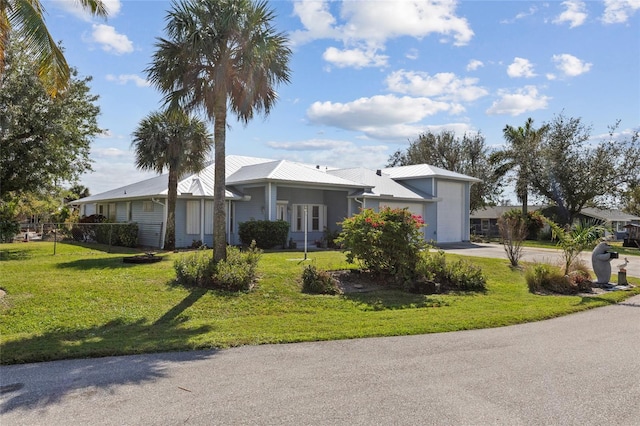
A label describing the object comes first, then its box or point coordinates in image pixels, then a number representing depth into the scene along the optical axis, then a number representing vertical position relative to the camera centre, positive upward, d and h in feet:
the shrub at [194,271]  36.76 -3.43
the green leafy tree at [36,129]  53.83 +12.50
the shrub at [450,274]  43.80 -4.20
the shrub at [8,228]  46.98 -0.03
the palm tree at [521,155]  133.08 +22.60
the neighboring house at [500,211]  174.15 +5.05
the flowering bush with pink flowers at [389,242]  42.70 -1.11
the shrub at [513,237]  57.26 -0.81
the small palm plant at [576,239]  49.14 -0.85
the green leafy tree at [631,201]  121.04 +8.16
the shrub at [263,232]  67.31 -0.43
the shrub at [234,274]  36.14 -3.59
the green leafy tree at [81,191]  195.48 +16.31
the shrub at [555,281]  45.09 -4.90
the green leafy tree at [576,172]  124.47 +16.03
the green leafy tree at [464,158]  148.36 +24.10
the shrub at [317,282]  38.58 -4.45
